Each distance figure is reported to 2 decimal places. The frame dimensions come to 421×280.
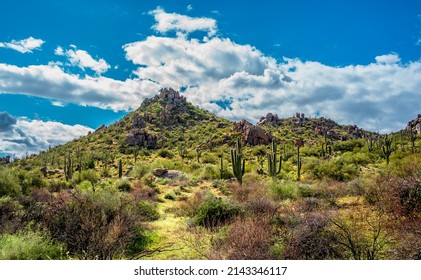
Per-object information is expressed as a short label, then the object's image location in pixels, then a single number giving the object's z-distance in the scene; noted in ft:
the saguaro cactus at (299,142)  236.32
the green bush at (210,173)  119.73
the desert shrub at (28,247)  26.76
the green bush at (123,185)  84.43
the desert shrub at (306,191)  62.51
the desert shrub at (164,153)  226.25
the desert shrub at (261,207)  39.53
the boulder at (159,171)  122.72
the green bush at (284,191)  62.44
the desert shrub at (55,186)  86.61
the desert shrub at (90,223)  28.04
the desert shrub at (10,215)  33.98
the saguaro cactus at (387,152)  107.93
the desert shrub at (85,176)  116.67
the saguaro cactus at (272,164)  94.31
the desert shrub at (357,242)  25.20
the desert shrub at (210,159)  179.01
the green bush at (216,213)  43.55
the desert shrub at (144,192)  70.55
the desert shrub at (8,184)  59.82
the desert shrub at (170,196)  76.64
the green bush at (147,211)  50.37
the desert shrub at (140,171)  127.24
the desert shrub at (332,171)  95.09
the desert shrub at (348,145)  179.74
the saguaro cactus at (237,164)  82.53
